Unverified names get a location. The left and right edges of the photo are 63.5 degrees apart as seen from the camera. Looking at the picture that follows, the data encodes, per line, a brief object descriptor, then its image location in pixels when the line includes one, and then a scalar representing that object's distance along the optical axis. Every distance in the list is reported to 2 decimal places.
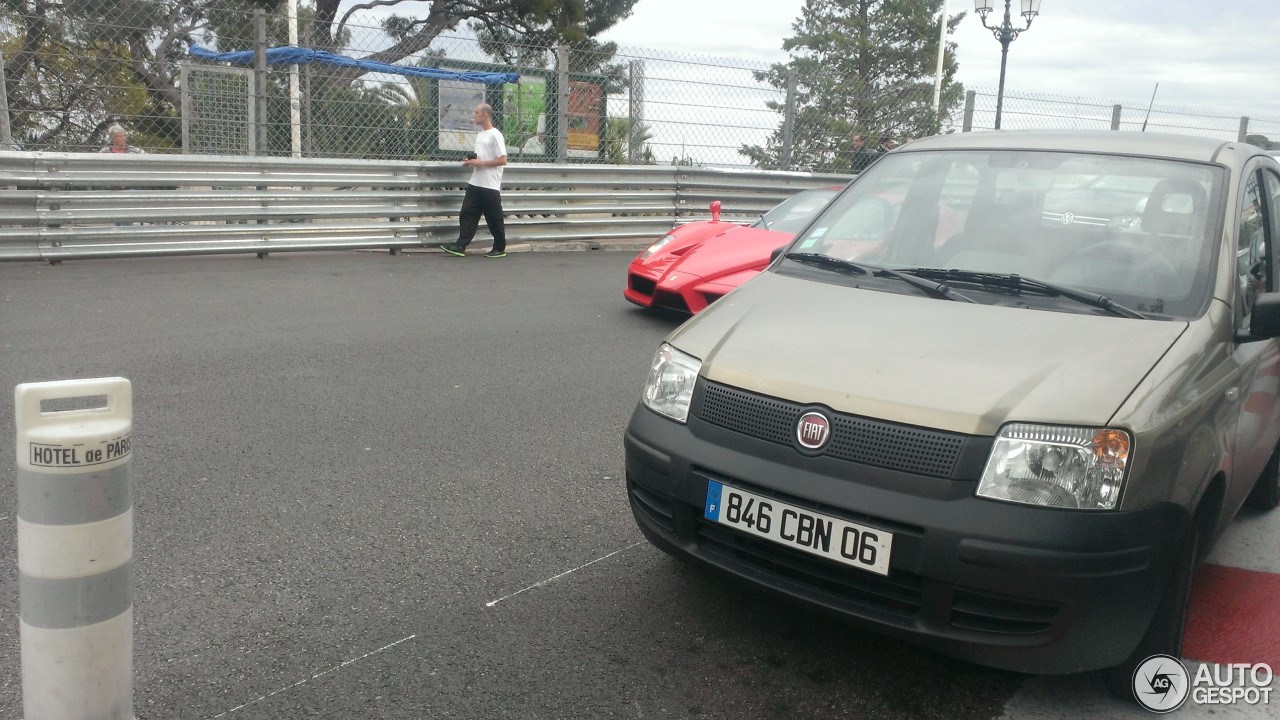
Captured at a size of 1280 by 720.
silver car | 2.49
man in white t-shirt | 11.16
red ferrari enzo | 7.65
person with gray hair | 10.27
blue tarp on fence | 10.88
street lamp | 18.22
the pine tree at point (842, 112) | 14.32
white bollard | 2.09
